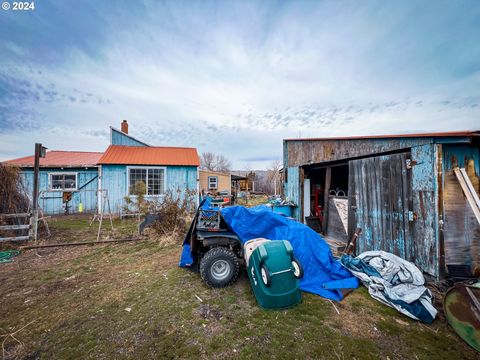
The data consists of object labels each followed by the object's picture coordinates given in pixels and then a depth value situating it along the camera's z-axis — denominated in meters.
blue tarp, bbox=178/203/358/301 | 3.33
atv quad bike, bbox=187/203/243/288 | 3.30
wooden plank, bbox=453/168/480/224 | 2.86
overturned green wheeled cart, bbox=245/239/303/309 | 2.62
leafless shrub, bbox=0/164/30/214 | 6.02
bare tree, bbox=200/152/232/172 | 43.77
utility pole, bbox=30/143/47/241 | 5.95
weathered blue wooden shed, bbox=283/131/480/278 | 3.14
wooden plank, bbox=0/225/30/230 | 5.36
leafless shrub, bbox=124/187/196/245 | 6.21
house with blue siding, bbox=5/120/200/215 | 10.54
